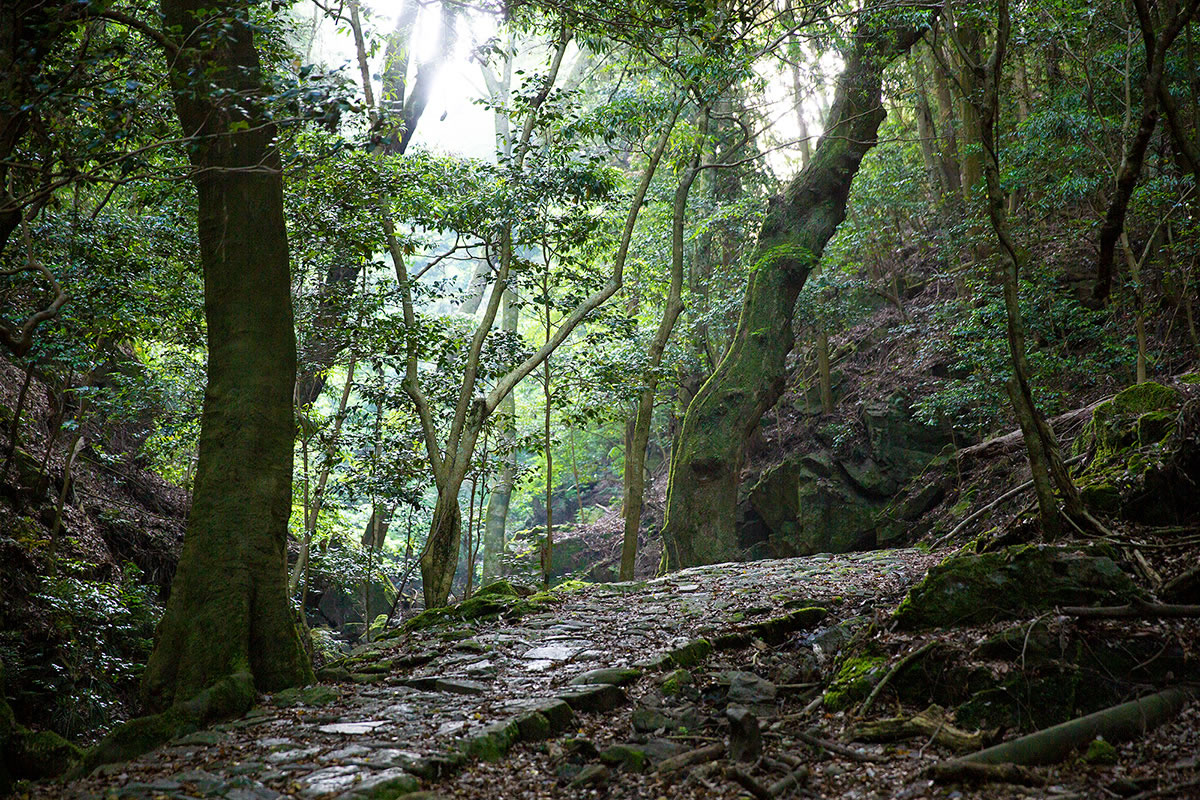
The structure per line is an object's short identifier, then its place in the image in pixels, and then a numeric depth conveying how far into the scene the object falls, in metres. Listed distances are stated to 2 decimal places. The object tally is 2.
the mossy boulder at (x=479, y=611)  8.29
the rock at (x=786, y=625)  6.30
